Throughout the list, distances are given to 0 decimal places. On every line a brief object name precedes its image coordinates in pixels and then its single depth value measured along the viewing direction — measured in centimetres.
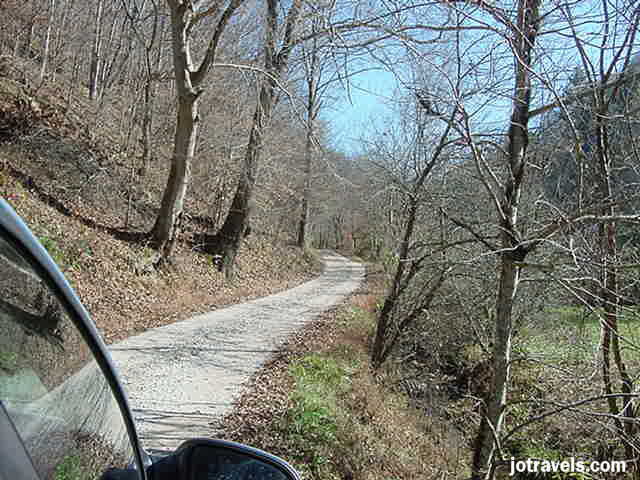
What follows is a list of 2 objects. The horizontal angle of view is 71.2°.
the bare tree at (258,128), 844
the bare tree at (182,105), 970
